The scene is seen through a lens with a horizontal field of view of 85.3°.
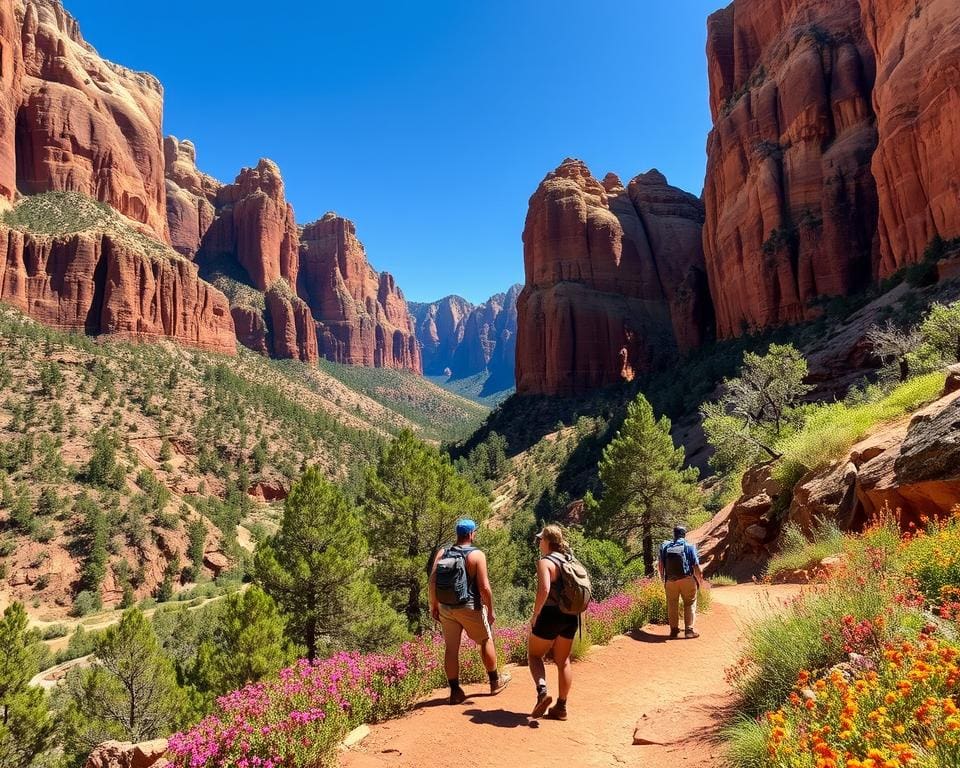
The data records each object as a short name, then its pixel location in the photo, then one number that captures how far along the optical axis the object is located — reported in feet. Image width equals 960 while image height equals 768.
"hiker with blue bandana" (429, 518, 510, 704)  18.94
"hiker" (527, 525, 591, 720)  16.93
